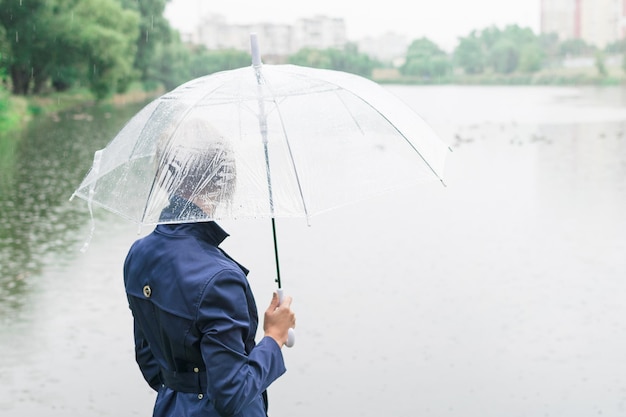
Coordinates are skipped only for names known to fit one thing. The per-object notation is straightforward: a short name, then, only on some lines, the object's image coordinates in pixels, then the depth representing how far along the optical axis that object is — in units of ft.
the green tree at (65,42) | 132.26
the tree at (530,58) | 349.41
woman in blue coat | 7.87
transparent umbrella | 8.89
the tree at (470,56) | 368.89
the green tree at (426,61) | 346.21
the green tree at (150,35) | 204.10
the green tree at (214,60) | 278.26
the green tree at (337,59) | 290.35
